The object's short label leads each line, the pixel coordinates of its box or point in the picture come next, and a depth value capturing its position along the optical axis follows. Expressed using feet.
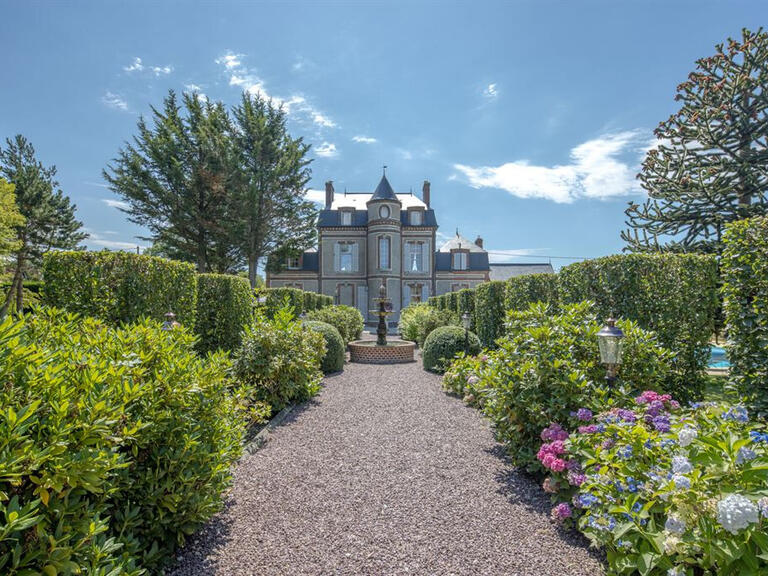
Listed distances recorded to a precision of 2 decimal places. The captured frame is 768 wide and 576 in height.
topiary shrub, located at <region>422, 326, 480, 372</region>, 30.76
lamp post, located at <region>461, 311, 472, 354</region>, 29.43
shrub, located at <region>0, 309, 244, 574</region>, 4.76
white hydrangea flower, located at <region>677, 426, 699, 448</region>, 6.90
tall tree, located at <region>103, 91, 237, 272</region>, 66.95
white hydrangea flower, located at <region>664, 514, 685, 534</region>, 6.06
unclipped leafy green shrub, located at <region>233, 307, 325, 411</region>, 19.42
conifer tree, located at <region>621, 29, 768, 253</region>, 34.06
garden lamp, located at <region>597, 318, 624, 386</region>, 11.71
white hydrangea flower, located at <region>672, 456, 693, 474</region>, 6.49
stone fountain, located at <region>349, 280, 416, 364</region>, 37.73
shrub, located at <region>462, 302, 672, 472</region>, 11.76
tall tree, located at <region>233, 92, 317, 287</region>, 70.95
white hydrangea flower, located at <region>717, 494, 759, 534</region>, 5.21
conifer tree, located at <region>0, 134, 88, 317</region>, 68.23
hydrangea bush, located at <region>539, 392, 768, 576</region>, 5.52
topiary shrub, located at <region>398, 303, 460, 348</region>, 43.70
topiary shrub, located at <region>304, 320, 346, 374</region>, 31.14
